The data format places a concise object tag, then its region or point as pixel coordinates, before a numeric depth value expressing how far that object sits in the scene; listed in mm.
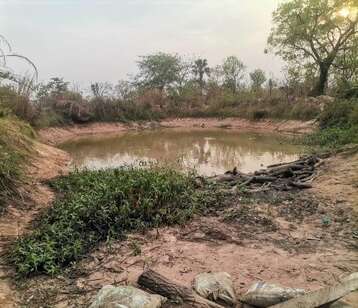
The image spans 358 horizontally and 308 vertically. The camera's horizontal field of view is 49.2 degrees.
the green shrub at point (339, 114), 12506
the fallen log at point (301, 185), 6816
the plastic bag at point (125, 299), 2969
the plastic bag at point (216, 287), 3172
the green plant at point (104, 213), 3997
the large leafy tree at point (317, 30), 21109
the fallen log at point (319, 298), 2869
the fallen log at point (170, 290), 3096
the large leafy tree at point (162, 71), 33625
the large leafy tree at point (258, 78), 30141
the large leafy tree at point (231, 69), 31102
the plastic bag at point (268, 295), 3037
